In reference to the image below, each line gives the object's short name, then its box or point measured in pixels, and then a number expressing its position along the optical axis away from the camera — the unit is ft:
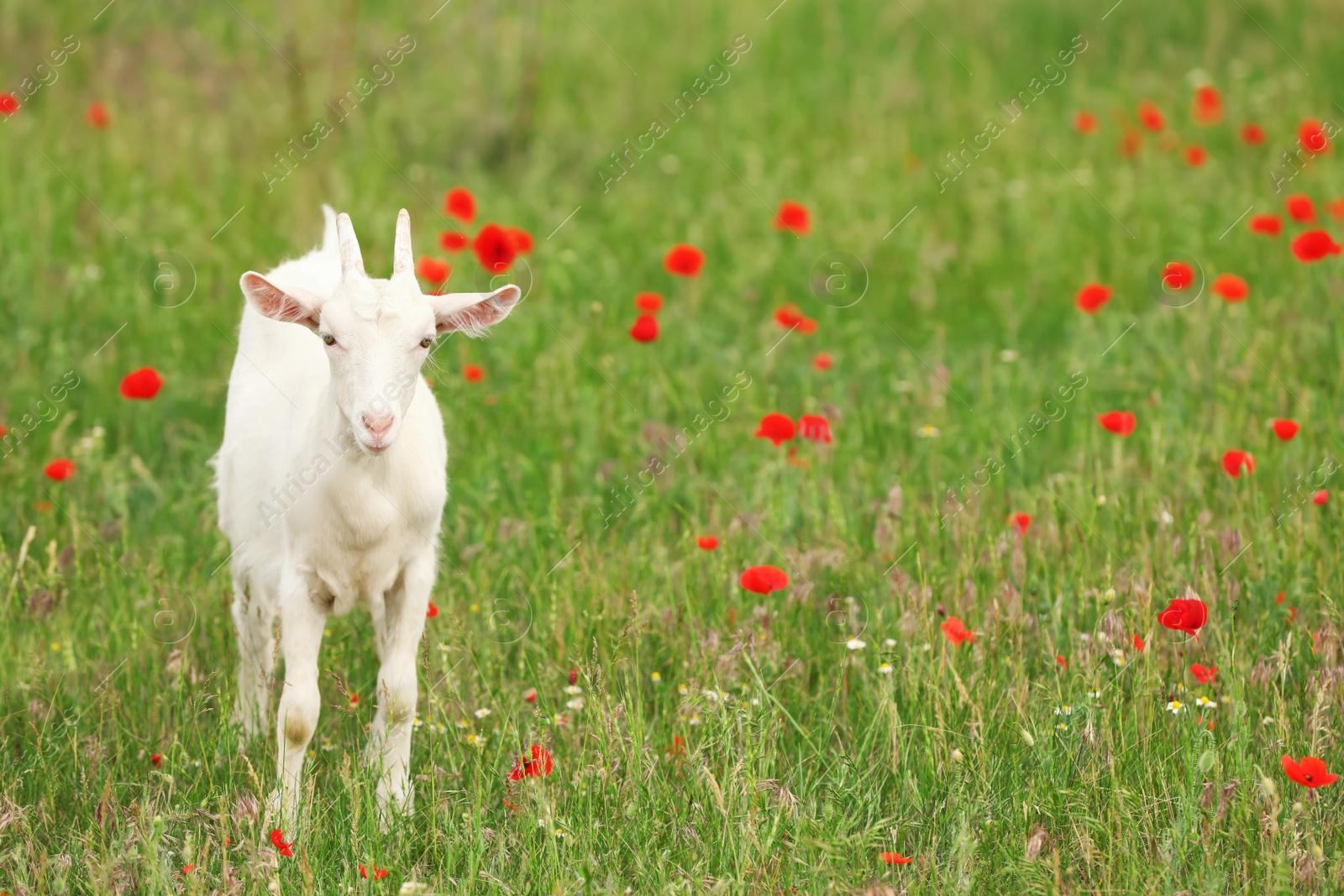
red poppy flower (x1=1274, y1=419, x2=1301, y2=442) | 27.02
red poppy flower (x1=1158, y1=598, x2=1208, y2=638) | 20.36
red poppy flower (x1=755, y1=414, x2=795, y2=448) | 27.12
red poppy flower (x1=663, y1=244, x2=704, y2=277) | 34.01
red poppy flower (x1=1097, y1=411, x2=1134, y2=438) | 27.25
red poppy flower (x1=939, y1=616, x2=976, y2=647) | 22.65
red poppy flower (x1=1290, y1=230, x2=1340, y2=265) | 32.76
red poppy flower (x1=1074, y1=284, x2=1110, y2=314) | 34.73
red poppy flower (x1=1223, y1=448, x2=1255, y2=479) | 26.04
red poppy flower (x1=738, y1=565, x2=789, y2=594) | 22.64
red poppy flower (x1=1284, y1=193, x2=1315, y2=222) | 36.17
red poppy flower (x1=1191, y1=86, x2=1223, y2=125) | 52.85
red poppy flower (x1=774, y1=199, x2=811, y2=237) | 38.40
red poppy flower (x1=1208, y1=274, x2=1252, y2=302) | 32.91
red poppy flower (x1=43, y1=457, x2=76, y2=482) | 27.04
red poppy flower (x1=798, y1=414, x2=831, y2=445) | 29.12
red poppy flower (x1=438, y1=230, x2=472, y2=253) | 34.68
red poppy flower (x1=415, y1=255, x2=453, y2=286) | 33.45
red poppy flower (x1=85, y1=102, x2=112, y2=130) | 46.47
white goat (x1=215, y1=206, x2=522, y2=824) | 19.39
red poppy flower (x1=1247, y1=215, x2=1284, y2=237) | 37.04
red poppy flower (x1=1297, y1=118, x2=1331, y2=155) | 42.88
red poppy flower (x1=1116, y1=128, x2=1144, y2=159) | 54.13
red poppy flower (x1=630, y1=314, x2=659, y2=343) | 30.45
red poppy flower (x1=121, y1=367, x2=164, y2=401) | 26.66
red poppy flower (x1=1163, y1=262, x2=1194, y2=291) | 32.81
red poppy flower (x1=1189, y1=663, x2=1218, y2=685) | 21.83
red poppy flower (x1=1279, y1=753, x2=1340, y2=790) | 17.78
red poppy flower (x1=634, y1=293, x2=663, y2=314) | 33.04
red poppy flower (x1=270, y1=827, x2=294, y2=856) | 18.93
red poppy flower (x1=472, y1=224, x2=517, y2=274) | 30.73
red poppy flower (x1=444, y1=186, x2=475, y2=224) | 34.42
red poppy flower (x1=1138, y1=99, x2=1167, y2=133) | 48.74
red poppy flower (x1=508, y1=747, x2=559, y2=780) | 19.60
